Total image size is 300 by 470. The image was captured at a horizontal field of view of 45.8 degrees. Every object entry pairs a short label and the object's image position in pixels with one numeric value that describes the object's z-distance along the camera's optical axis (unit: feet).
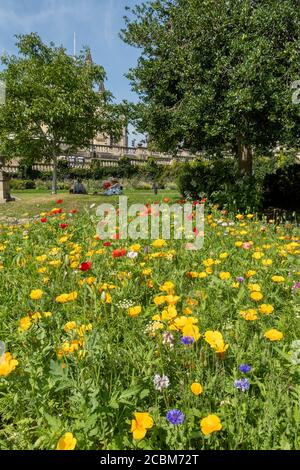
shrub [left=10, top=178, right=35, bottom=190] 98.27
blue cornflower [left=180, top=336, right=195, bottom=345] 5.34
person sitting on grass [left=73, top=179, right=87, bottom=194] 60.85
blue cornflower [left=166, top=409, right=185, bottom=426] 4.42
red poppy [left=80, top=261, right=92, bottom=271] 7.86
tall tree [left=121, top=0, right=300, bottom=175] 24.30
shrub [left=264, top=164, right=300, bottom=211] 41.86
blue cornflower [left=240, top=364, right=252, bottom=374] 5.24
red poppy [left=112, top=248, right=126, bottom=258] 8.69
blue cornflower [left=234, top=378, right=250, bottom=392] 5.08
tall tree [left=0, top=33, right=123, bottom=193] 60.23
